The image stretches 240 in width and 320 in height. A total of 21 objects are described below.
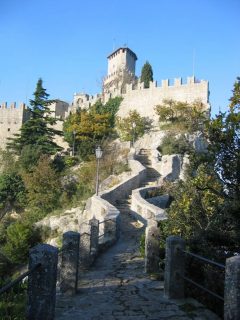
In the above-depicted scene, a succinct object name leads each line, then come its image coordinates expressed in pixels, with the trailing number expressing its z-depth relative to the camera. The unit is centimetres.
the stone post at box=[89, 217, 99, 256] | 1092
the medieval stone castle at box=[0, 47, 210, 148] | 4084
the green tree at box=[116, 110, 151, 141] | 3912
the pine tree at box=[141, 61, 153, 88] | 4878
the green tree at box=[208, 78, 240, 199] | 781
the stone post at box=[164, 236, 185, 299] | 663
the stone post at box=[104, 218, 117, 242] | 1366
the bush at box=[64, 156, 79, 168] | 3622
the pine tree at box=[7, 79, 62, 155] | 3847
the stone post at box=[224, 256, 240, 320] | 450
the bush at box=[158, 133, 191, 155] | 3131
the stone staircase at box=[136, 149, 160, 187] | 2589
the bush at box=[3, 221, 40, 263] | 1991
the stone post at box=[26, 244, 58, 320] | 502
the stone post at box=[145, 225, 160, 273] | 888
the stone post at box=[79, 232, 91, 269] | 978
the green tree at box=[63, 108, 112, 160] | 3965
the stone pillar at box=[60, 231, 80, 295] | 730
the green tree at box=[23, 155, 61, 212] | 2750
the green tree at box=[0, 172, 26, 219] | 3200
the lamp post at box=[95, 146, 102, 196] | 1953
